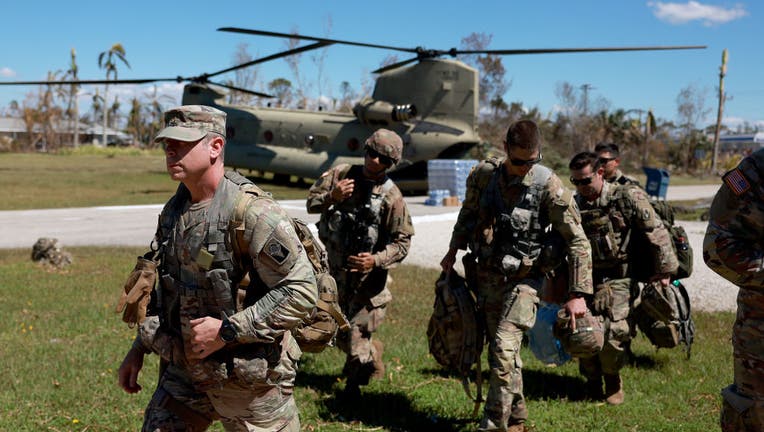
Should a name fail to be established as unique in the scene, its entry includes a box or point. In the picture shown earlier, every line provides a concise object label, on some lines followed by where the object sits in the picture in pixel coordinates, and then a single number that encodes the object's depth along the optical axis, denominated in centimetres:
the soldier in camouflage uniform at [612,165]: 609
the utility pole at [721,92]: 4428
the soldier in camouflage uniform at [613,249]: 574
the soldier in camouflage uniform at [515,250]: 456
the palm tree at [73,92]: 7944
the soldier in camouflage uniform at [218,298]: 283
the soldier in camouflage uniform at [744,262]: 324
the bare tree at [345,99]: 5229
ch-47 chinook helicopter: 2091
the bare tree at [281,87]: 6030
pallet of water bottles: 2095
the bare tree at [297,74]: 4516
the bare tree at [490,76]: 4906
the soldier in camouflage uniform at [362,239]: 557
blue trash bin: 1977
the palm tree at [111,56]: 8131
